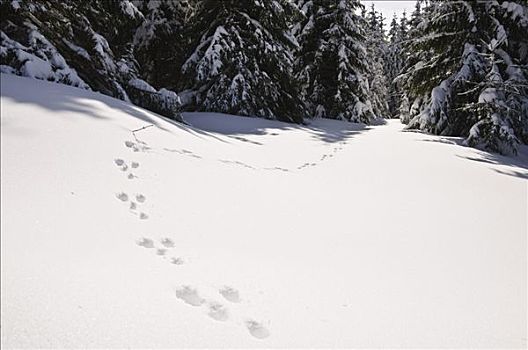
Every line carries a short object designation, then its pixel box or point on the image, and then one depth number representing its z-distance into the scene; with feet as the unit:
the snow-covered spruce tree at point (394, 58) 149.84
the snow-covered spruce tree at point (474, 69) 31.83
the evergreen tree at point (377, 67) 105.51
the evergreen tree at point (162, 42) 40.93
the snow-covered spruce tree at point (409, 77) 41.51
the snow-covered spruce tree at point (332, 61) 57.77
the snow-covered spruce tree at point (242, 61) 38.37
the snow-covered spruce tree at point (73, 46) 16.67
